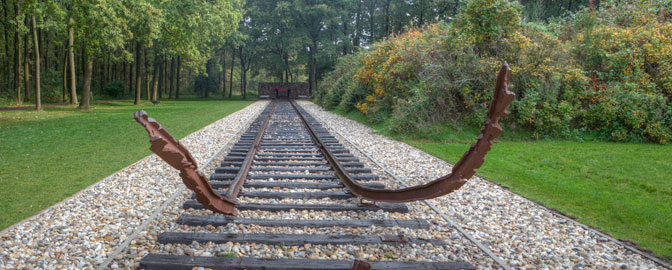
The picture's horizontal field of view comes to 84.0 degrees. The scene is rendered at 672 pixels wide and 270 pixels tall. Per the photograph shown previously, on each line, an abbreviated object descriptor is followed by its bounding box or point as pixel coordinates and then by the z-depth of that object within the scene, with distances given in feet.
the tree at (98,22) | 53.98
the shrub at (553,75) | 35.86
